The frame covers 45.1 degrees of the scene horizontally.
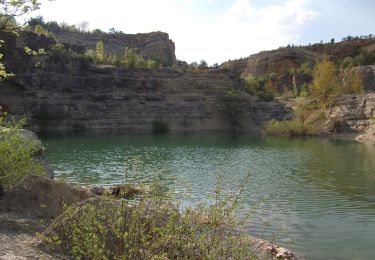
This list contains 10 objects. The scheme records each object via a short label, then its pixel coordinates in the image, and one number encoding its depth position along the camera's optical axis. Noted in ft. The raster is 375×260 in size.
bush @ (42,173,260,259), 23.39
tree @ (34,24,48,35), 351.73
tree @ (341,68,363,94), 286.25
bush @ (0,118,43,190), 37.73
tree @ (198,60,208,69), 409.94
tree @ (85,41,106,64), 337.78
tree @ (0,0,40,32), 35.83
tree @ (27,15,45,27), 485.56
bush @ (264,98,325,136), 252.62
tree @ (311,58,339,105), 269.64
